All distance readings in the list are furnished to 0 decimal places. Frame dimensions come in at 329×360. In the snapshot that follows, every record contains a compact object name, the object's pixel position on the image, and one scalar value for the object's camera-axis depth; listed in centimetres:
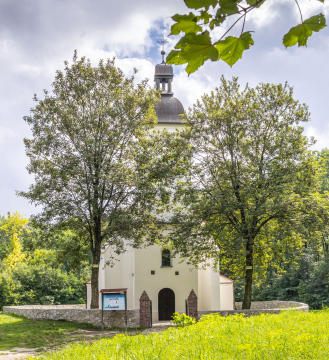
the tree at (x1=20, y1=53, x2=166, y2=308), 1984
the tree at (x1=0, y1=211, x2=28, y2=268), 4096
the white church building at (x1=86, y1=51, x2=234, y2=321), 2467
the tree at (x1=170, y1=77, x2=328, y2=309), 1948
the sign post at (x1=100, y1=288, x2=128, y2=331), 1867
